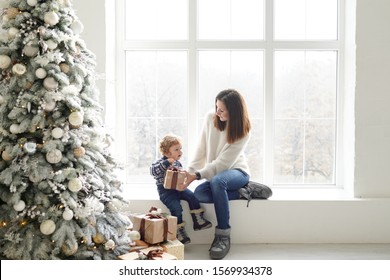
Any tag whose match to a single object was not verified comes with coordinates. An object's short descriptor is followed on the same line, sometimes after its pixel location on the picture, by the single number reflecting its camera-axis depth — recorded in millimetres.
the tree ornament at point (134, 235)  3197
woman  3703
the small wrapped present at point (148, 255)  2944
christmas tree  2725
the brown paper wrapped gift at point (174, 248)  3221
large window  4328
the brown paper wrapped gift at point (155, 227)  3254
